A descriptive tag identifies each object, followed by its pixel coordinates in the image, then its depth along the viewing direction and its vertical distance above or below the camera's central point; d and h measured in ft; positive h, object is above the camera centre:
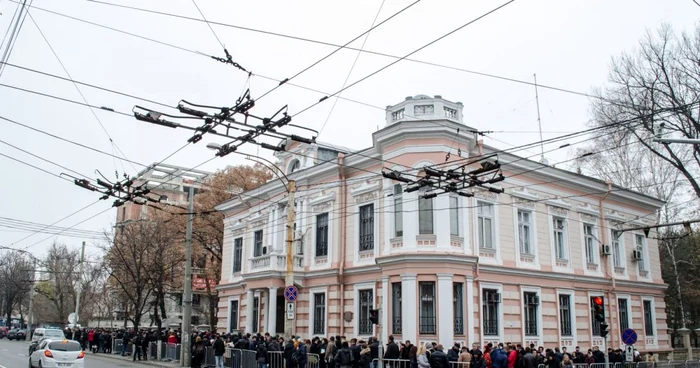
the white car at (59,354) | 70.18 -4.90
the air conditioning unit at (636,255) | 109.40 +10.76
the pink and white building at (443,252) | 79.41 +9.37
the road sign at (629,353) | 69.67 -4.26
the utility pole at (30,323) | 192.65 -3.62
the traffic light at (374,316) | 62.95 -0.21
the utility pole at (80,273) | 142.92 +9.39
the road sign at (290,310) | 62.93 +0.36
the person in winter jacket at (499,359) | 65.98 -4.73
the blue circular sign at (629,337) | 67.56 -2.36
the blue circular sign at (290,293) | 63.16 +2.10
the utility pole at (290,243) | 62.85 +7.51
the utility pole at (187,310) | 83.20 +0.39
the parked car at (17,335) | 197.63 -7.39
